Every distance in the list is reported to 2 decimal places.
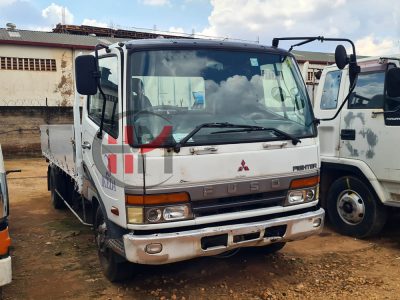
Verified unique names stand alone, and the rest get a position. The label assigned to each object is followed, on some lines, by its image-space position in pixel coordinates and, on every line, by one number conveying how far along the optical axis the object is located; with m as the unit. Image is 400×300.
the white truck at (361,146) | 4.95
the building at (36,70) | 20.08
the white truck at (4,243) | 3.02
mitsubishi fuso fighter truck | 3.33
